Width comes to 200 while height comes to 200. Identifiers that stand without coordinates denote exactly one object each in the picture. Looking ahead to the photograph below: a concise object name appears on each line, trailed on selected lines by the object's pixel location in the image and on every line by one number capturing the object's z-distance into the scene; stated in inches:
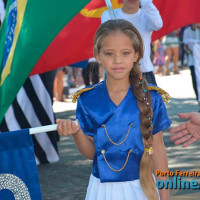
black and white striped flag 248.7
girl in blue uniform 117.2
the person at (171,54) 786.2
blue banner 112.0
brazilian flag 161.9
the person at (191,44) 391.0
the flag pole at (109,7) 170.1
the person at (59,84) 540.8
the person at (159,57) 791.7
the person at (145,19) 212.7
